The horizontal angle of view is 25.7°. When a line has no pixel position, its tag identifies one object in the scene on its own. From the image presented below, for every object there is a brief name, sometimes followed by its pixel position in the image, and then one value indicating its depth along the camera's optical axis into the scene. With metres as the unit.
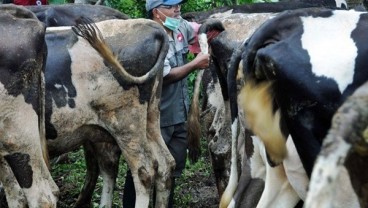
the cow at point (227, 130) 5.23
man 7.39
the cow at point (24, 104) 5.82
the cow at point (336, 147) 2.38
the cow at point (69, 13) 8.74
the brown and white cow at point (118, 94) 6.73
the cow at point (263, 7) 8.45
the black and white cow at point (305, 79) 4.21
